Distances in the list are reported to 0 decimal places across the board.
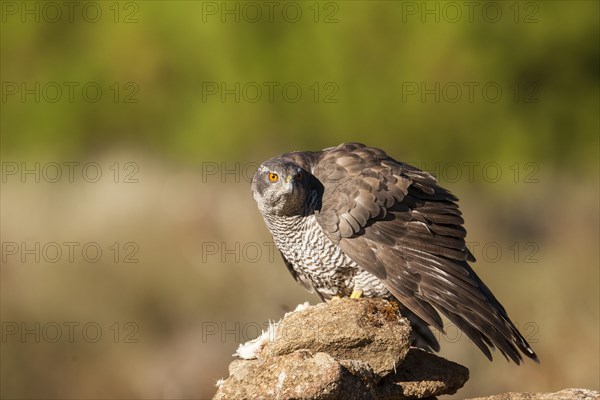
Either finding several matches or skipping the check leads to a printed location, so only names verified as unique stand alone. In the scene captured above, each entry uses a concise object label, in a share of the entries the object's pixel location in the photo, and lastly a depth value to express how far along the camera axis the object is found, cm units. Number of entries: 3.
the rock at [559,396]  1495
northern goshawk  1587
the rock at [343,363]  1364
